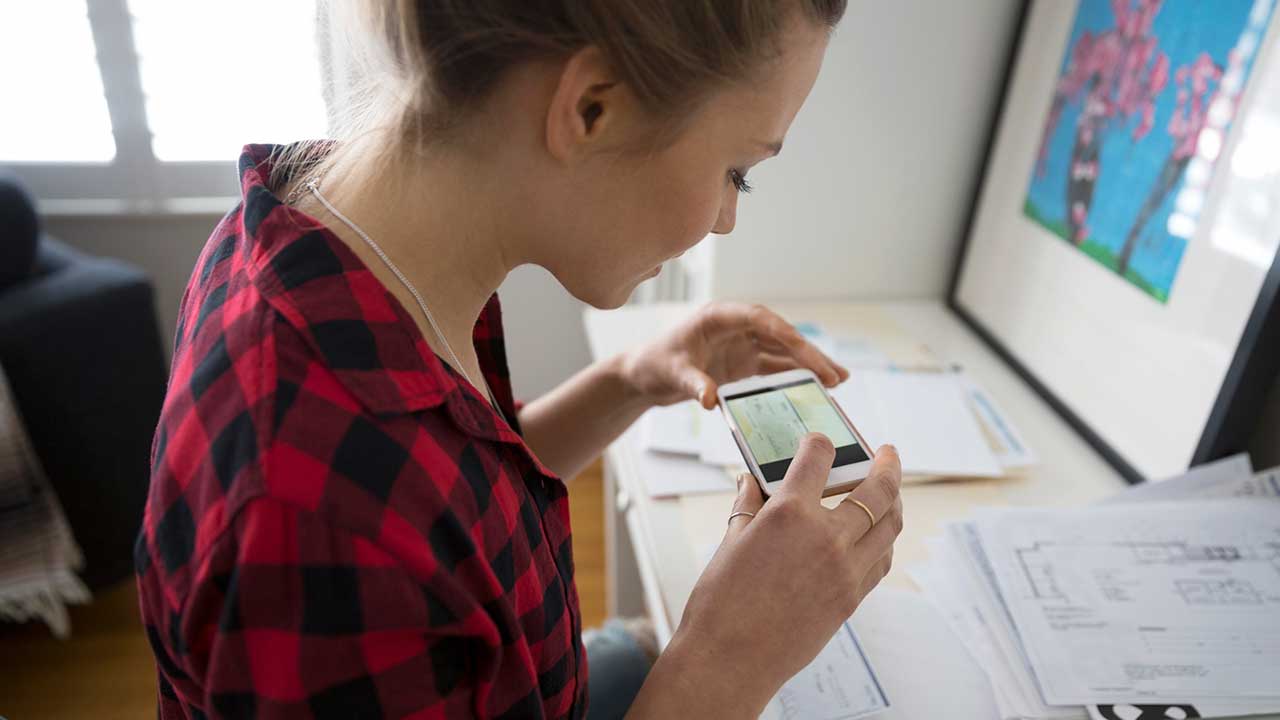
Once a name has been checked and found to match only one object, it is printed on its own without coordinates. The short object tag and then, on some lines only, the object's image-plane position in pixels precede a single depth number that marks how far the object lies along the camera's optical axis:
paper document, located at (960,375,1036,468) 0.94
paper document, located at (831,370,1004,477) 0.92
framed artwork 0.78
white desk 0.80
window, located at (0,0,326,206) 1.68
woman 0.42
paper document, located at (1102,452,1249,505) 0.80
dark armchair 1.33
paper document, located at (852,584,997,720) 0.64
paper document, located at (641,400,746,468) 0.93
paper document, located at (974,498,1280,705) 0.65
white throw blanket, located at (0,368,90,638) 1.29
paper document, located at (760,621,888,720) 0.63
